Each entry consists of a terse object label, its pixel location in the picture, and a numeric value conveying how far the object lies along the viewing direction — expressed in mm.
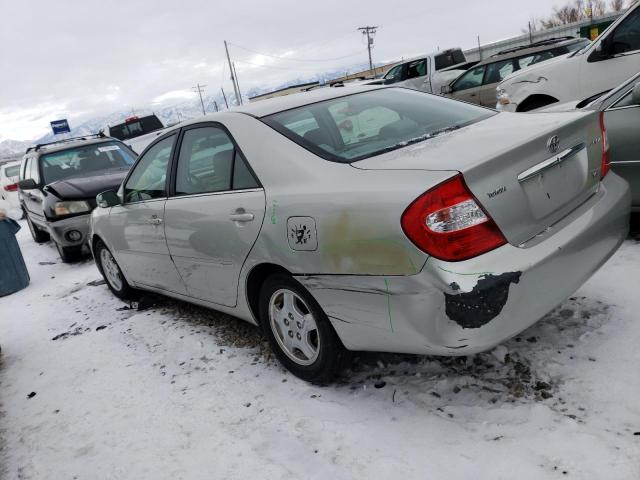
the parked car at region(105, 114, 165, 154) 18516
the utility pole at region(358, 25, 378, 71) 68938
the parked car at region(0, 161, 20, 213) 14492
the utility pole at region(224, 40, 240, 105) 60984
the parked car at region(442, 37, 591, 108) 10758
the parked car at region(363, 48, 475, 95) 15281
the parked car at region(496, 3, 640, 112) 5973
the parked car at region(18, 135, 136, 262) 7090
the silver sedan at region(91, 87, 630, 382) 2105
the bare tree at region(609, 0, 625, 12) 58859
